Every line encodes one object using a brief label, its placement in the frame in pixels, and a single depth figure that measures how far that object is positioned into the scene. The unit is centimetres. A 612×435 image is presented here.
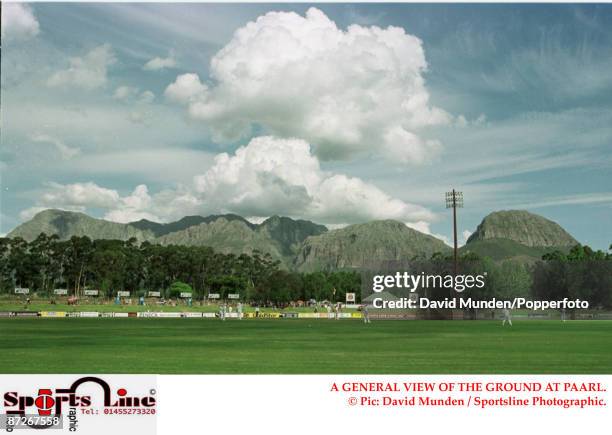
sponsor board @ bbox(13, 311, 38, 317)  8544
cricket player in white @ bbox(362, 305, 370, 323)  6146
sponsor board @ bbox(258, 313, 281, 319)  8816
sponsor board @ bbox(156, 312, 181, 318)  9416
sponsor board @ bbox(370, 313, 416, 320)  7073
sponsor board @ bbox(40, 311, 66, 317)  8778
